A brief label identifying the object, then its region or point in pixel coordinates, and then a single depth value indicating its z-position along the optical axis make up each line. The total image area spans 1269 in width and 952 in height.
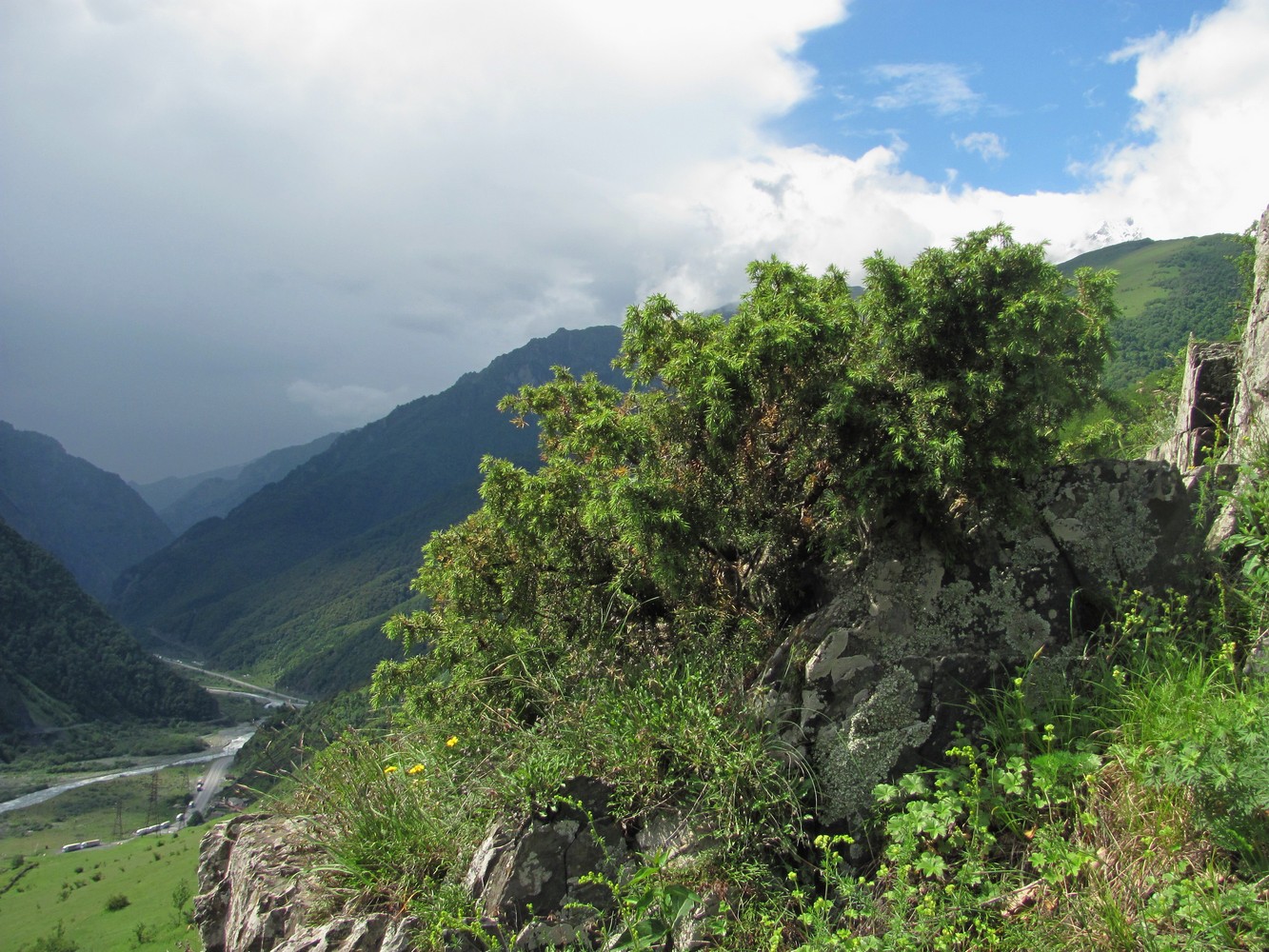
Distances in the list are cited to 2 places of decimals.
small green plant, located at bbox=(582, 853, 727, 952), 4.01
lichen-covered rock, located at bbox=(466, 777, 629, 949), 4.44
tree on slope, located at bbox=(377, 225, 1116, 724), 5.25
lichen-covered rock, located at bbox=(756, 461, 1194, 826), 4.85
